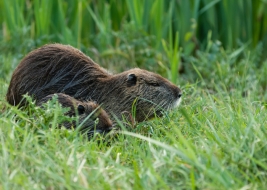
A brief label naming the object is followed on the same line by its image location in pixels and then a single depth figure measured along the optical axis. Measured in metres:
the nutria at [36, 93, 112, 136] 8.12
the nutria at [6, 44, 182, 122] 9.00
